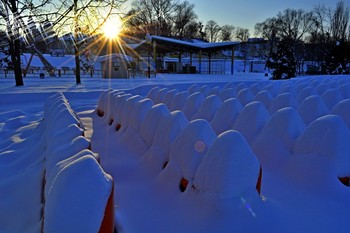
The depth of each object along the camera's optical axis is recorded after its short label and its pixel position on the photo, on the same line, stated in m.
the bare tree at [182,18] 61.48
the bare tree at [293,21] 54.31
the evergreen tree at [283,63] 22.88
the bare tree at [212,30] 72.31
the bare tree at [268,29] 55.78
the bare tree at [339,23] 49.16
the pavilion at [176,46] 30.22
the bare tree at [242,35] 74.38
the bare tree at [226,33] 72.69
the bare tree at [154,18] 57.47
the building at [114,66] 22.34
